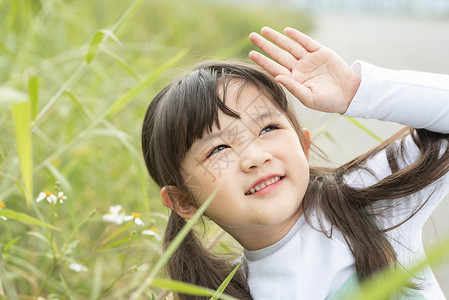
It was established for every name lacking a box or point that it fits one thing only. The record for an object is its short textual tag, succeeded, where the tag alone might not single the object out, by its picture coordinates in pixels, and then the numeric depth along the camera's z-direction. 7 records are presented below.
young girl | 1.26
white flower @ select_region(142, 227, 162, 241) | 1.39
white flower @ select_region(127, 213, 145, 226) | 1.37
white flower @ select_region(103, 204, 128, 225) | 1.52
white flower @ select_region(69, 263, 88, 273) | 1.45
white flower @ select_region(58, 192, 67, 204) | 1.36
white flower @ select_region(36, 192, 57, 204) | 1.35
